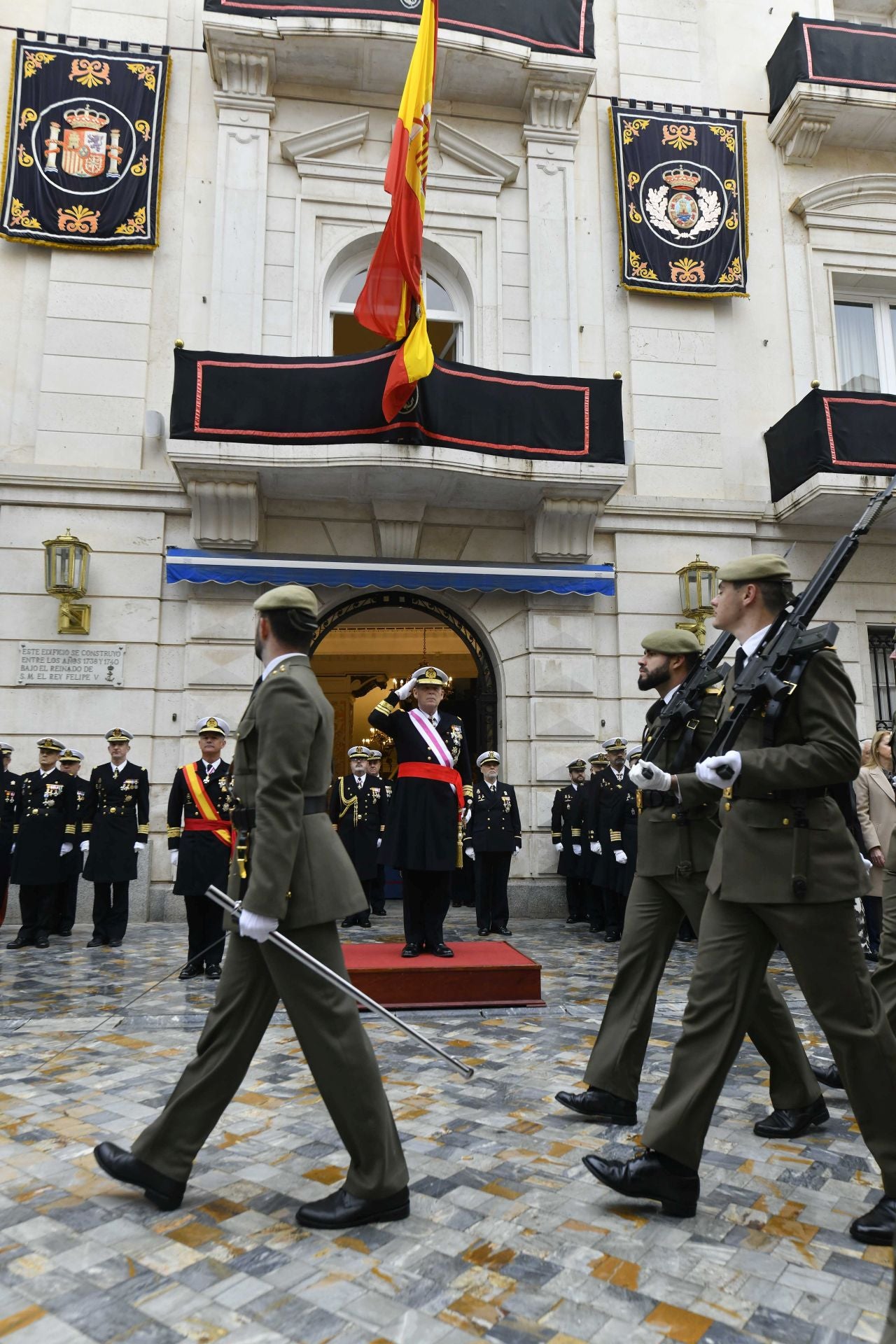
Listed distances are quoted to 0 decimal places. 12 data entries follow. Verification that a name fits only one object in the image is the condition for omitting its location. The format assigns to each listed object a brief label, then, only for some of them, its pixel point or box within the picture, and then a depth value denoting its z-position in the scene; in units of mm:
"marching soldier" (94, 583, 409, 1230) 2875
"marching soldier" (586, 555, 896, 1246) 2883
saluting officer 6289
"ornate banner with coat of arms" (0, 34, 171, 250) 10852
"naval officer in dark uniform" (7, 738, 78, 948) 8422
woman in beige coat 7140
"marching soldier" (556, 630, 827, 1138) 3740
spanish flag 9602
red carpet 5715
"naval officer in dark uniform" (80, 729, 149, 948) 8516
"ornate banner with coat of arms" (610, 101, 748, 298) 11945
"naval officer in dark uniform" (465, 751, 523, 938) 9406
